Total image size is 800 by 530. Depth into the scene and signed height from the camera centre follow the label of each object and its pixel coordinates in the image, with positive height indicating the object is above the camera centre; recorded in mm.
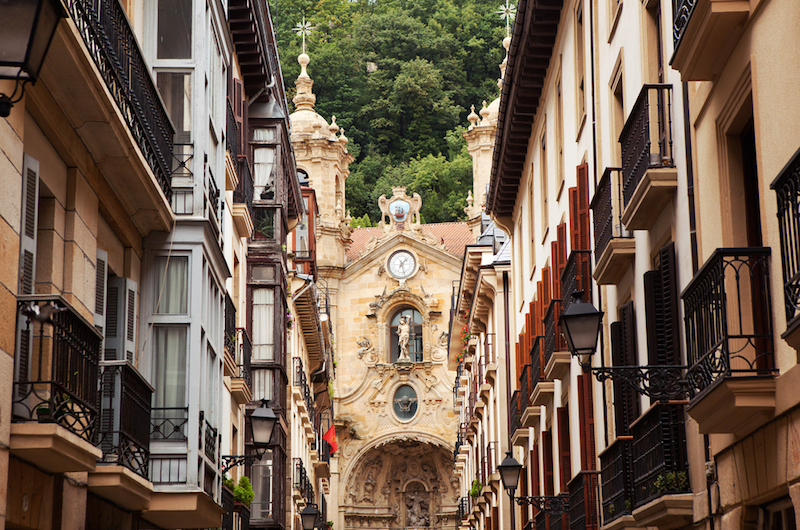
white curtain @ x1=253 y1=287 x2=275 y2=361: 27516 +6664
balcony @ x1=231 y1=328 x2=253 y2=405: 21109 +4495
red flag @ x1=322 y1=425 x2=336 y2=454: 52897 +7779
